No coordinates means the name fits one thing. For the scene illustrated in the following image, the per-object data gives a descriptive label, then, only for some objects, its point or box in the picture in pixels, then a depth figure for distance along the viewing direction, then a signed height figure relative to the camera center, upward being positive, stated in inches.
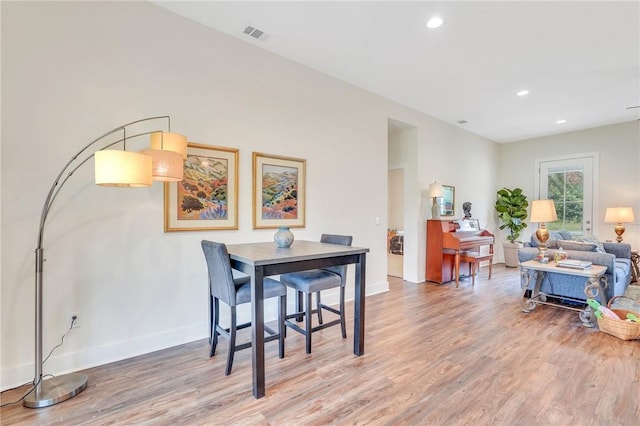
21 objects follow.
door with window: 243.9 +19.7
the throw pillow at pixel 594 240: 172.5 -19.4
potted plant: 263.1 -4.4
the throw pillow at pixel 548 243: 173.2 -18.2
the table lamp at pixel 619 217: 208.8 -2.9
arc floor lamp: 72.6 +8.6
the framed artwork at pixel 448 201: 225.9 +7.8
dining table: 80.0 -16.3
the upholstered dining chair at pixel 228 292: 87.5 -25.6
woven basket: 110.6 -43.3
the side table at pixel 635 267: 203.0 -37.5
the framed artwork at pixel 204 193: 108.7 +6.1
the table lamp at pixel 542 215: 153.6 -1.6
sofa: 142.3 -29.2
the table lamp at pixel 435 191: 198.8 +13.4
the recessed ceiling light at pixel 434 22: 108.3 +69.3
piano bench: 200.2 -31.6
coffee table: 129.1 -33.6
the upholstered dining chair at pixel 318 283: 102.9 -25.7
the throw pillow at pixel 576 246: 154.3 -17.5
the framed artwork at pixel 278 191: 129.6 +8.5
